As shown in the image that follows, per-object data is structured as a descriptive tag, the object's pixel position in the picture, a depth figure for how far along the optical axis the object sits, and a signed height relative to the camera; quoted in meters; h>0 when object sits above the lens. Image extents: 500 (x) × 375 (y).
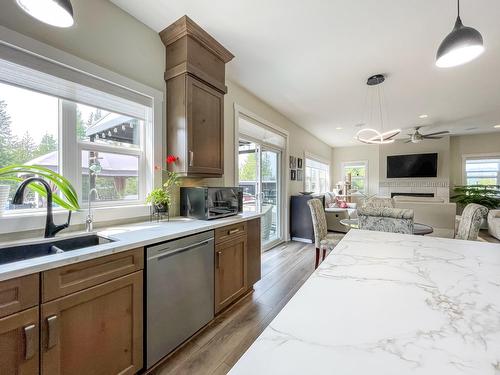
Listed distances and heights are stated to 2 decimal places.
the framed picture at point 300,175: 5.35 +0.25
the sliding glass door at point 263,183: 3.87 +0.05
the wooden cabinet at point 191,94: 2.12 +0.88
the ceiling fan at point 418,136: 4.87 +1.06
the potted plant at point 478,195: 5.88 -0.26
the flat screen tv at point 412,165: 6.66 +0.60
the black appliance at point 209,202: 2.13 -0.16
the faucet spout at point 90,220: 1.61 -0.24
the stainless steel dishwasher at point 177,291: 1.47 -0.75
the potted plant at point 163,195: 2.03 -0.08
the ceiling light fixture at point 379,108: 3.00 +1.39
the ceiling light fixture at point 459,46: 1.29 +0.80
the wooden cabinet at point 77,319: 0.96 -0.65
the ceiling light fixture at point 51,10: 1.10 +0.87
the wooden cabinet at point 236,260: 2.03 -0.73
